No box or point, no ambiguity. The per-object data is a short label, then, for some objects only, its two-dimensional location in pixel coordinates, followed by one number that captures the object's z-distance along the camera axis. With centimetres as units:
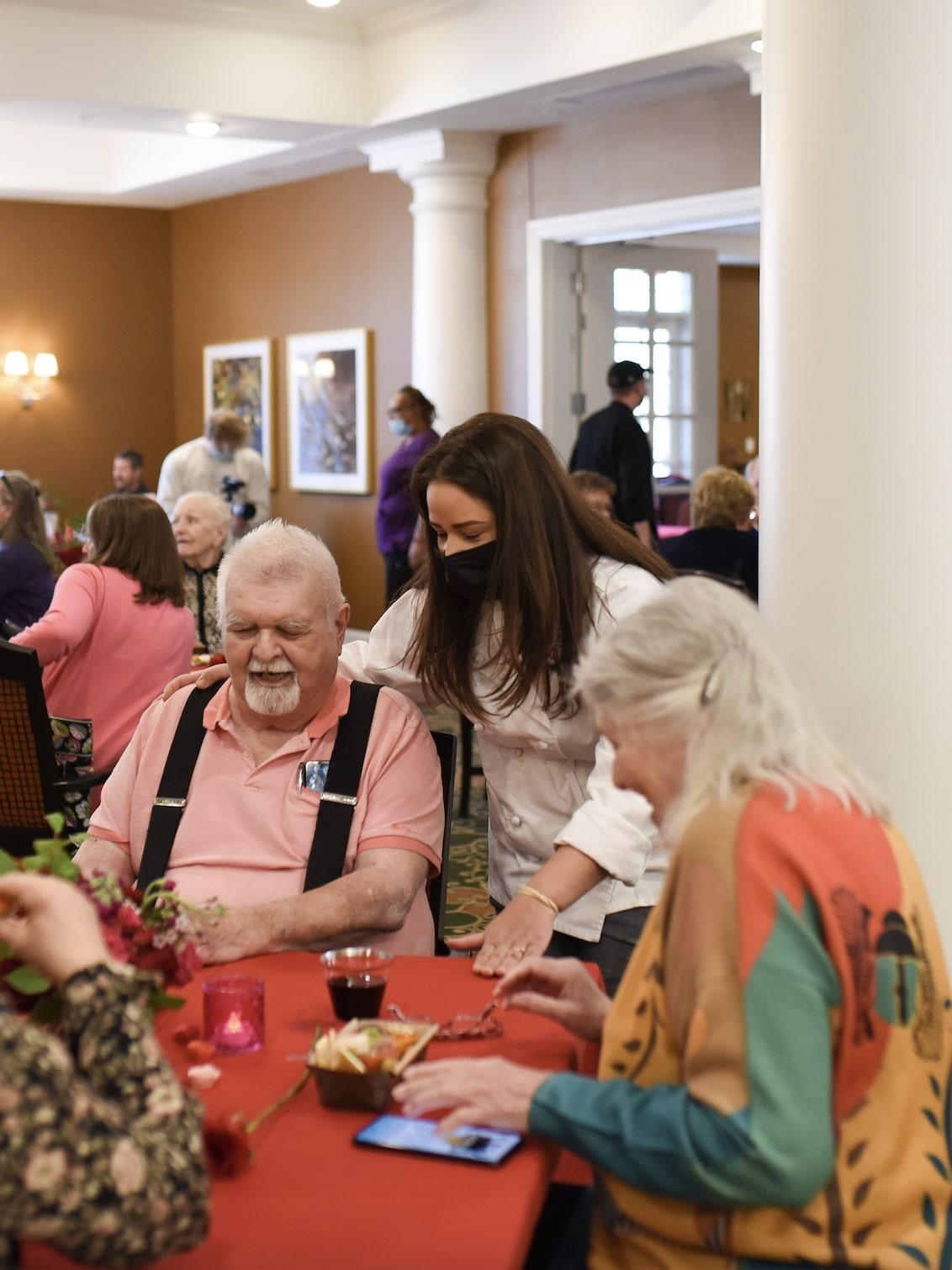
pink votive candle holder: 189
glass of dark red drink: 194
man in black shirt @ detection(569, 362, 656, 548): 823
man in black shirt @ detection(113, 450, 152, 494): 1156
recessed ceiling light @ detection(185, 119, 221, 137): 898
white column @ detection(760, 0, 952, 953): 268
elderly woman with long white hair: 139
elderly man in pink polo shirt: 256
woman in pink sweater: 452
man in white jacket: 1032
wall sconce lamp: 1276
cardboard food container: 168
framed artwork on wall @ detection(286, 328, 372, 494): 1097
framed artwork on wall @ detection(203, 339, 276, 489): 1210
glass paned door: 955
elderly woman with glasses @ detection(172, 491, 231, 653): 594
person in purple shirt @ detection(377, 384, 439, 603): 906
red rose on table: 154
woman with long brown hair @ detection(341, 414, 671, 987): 255
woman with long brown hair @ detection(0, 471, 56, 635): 549
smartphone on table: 156
